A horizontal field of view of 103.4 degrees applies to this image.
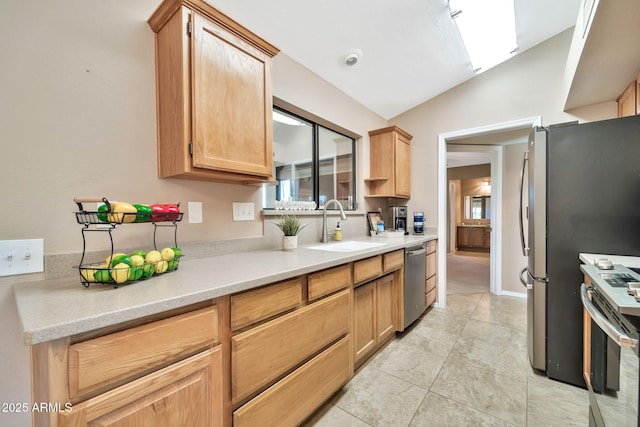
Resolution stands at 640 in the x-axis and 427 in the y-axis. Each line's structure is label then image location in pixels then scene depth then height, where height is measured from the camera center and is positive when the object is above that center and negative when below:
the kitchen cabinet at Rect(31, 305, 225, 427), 0.63 -0.46
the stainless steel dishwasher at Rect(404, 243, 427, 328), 2.32 -0.68
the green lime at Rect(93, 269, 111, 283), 0.87 -0.22
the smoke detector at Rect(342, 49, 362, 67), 2.15 +1.35
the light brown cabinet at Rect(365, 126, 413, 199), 2.94 +0.58
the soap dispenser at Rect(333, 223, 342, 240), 2.45 -0.21
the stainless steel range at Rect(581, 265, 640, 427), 0.79 -0.52
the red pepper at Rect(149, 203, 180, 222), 1.07 +0.01
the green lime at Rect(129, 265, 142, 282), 0.91 -0.22
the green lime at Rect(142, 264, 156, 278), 0.97 -0.22
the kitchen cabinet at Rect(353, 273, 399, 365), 1.78 -0.80
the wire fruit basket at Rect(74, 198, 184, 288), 0.88 -0.18
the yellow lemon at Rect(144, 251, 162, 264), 1.02 -0.18
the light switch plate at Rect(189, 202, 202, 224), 1.44 +0.00
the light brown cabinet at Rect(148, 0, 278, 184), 1.17 +0.60
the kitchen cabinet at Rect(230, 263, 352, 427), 1.00 -0.66
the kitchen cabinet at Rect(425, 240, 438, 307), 2.81 -0.72
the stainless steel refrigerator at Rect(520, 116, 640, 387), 1.49 -0.04
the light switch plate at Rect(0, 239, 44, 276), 0.92 -0.16
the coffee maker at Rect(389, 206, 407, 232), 3.19 -0.07
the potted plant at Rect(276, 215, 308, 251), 1.79 -0.14
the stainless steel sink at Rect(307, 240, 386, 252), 1.96 -0.29
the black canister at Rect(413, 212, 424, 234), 3.05 -0.15
